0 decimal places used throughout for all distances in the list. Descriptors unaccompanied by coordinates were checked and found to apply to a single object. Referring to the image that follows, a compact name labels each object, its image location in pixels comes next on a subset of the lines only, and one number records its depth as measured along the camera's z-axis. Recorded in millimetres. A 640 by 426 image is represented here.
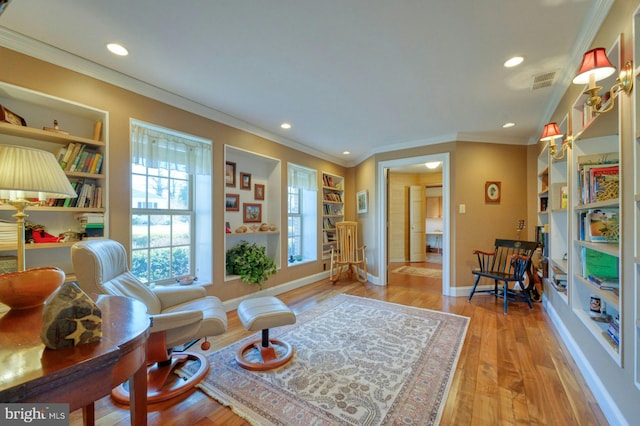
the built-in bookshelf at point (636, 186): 1240
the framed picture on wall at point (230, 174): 3613
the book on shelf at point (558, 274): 2729
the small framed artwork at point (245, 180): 3838
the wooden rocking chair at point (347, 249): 4758
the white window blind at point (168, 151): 2531
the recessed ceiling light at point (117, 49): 1935
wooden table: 565
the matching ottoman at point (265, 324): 1982
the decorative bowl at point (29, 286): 915
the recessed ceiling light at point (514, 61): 2070
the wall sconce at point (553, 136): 2357
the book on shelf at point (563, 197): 2629
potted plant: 3439
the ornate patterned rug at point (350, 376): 1562
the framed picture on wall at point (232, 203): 3643
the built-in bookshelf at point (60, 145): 1929
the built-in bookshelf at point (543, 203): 3346
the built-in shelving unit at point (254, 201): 3678
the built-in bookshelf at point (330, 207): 5188
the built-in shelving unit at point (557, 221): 2791
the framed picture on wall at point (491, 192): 3998
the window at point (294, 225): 4762
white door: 6898
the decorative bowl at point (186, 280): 2837
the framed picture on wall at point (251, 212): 3898
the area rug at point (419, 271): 5312
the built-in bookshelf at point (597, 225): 1655
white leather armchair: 1588
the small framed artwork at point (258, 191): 4048
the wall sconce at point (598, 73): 1331
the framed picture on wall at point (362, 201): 4994
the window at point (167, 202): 2662
